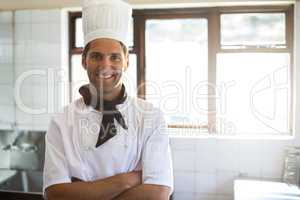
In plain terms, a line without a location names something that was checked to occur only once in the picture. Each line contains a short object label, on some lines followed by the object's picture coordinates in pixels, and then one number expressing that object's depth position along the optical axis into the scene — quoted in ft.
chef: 3.50
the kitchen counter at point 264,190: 6.23
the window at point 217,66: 7.88
